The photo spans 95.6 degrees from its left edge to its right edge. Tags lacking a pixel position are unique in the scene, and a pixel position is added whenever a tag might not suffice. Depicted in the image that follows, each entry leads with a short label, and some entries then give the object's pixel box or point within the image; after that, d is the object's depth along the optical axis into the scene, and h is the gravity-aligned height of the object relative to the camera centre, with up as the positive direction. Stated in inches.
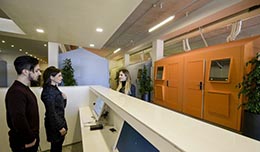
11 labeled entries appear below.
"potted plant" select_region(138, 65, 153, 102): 188.9 -19.1
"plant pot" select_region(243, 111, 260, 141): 79.8 -34.7
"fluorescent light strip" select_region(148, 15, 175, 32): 115.4 +54.2
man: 41.0 -13.3
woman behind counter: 81.7 -5.2
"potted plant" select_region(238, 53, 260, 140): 80.3 -16.7
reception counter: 17.2 -10.4
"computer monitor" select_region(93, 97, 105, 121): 66.3 -21.7
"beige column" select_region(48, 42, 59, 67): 179.6 +28.6
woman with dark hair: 56.5 -17.7
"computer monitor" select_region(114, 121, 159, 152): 30.7 -20.4
